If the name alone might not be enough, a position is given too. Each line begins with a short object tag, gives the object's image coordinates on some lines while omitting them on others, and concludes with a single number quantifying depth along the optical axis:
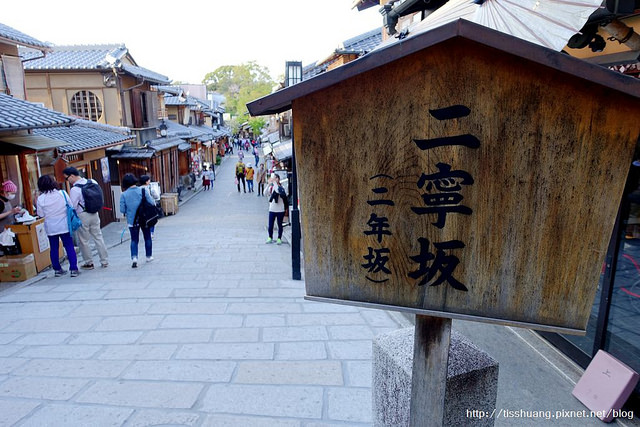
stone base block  2.70
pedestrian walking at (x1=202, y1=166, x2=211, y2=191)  30.38
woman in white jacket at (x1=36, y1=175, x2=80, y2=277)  7.59
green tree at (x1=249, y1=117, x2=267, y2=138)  59.73
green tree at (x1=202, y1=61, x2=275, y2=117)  93.62
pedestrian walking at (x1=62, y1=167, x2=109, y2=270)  8.08
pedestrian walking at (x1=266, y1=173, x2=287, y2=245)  11.15
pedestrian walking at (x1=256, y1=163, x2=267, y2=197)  26.19
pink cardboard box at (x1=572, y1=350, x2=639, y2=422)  4.06
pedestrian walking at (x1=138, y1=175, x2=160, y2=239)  10.65
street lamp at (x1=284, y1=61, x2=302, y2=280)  8.24
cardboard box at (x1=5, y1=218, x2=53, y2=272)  8.28
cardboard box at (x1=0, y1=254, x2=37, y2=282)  7.91
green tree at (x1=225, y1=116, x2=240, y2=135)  76.93
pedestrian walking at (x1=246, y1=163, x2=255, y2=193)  27.23
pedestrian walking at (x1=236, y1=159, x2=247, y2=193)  27.31
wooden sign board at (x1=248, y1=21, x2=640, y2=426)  1.71
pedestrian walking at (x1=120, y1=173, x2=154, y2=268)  8.34
